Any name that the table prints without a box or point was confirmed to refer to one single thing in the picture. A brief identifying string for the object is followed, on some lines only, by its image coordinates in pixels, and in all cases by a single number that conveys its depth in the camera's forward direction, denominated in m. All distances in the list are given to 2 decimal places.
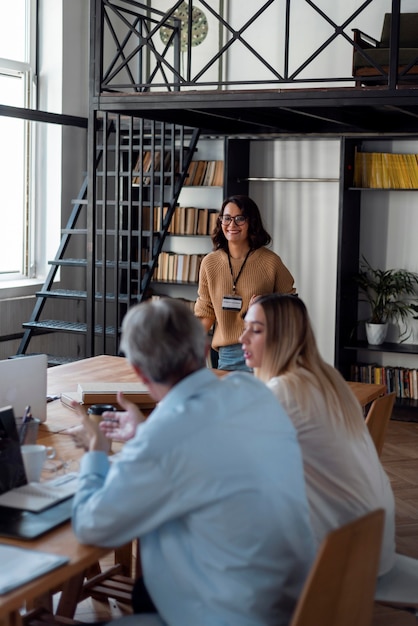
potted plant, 7.32
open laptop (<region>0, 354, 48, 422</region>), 3.02
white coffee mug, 2.47
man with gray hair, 1.98
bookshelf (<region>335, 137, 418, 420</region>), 7.30
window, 7.71
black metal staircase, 6.47
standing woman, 4.93
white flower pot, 7.42
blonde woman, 2.57
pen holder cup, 2.57
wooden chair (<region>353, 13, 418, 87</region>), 6.64
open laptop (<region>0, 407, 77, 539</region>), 2.18
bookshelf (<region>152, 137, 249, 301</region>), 7.84
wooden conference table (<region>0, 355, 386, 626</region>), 1.92
